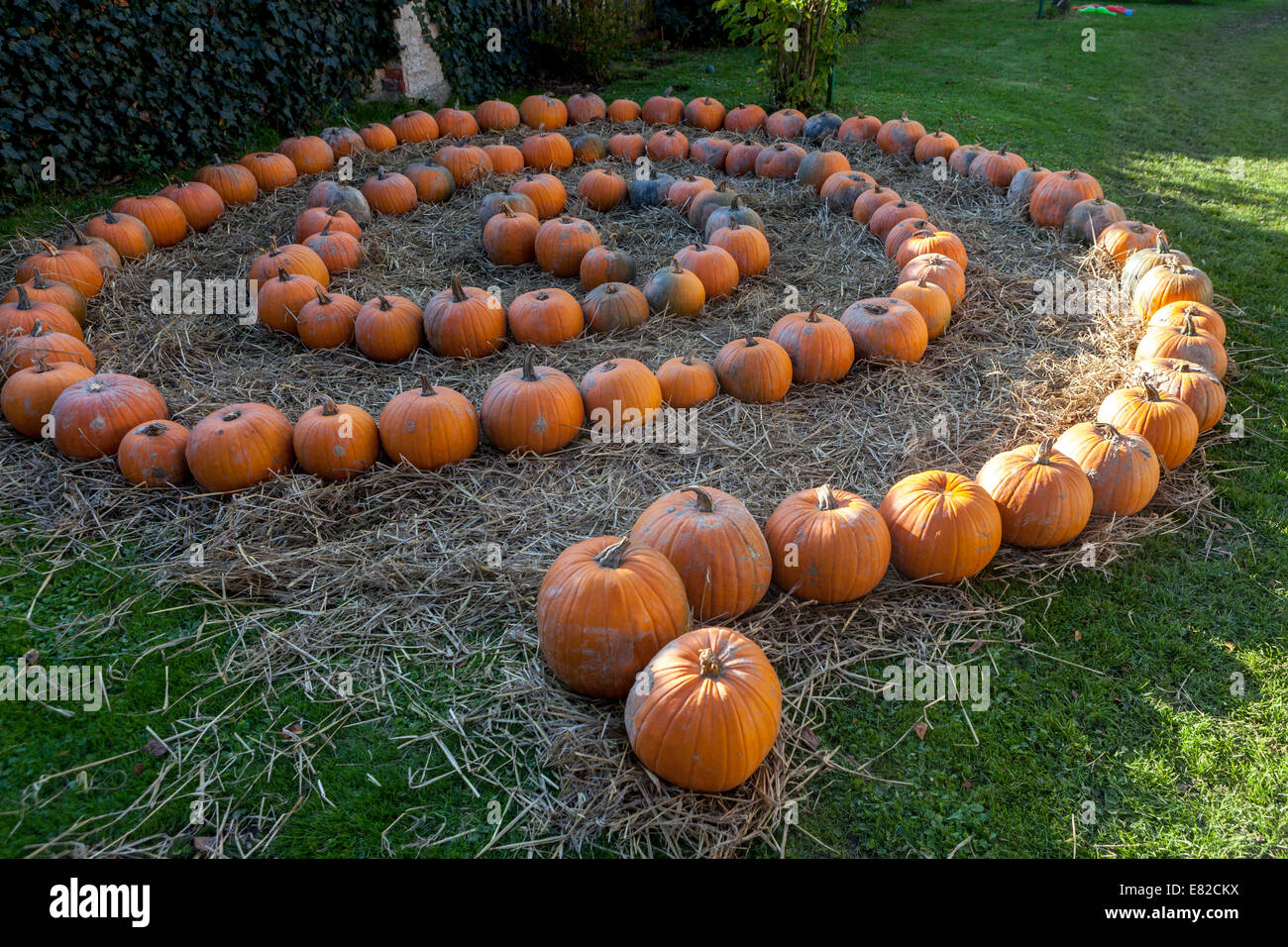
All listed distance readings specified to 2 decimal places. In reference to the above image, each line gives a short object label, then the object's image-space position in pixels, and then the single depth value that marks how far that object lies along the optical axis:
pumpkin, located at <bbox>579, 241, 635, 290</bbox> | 6.35
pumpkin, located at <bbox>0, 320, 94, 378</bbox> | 4.92
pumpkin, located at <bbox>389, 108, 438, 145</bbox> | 9.49
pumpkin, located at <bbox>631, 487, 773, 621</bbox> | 3.43
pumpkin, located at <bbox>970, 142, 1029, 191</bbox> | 8.16
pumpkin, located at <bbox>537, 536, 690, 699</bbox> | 3.12
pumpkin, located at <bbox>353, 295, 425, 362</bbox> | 5.56
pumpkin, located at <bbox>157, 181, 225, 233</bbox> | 7.33
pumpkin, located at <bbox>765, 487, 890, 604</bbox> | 3.60
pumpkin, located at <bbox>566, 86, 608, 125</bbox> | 10.48
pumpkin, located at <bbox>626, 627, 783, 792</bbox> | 2.77
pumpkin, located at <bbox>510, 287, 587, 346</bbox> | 5.66
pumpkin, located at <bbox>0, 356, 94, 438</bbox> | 4.67
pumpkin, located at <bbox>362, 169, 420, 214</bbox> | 7.76
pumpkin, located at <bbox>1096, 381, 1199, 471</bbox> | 4.43
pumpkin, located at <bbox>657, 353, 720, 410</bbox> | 4.98
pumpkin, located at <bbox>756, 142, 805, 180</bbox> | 8.59
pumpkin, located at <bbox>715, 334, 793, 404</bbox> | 5.06
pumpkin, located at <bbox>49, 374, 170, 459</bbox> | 4.50
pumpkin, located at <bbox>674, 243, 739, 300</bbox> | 6.27
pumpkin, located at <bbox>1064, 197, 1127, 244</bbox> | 6.88
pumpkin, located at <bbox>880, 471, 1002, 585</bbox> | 3.72
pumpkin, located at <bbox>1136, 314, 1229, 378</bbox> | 5.02
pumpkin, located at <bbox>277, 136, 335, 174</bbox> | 8.56
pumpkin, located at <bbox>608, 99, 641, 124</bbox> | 10.55
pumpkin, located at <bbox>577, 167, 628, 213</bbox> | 7.94
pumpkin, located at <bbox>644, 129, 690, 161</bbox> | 9.20
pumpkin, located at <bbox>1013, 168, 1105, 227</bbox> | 7.27
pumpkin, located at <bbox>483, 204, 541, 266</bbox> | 6.87
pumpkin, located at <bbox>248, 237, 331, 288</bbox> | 6.09
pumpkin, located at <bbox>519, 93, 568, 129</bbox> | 10.12
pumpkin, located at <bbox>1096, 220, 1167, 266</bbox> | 6.48
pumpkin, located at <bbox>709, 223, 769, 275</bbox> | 6.62
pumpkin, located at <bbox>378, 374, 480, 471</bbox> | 4.46
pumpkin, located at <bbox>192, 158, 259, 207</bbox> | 7.75
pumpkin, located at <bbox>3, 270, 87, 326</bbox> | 5.56
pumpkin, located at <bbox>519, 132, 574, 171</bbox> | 8.97
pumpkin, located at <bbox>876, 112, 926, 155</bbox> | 9.15
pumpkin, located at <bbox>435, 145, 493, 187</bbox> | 8.50
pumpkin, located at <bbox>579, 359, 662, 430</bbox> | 4.74
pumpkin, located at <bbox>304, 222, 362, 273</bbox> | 6.59
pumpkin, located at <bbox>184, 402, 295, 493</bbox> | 4.31
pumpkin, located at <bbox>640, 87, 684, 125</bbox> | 10.39
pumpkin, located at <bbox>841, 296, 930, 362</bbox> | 5.42
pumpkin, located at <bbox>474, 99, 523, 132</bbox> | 10.04
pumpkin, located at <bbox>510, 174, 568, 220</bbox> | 7.55
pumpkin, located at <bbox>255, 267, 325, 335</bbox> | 5.83
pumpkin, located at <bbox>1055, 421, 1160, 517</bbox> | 4.13
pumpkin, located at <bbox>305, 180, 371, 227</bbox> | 7.31
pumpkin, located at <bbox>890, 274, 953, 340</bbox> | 5.70
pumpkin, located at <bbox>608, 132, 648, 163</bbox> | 9.34
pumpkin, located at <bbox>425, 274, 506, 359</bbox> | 5.54
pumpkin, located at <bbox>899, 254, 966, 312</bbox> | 5.94
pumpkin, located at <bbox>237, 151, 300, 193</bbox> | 8.12
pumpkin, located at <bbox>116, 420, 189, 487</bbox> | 4.36
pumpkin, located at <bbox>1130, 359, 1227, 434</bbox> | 4.71
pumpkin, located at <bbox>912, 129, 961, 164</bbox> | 8.84
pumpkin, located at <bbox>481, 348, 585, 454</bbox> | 4.60
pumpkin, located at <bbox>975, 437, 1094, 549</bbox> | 3.93
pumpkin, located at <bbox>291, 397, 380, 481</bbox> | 4.39
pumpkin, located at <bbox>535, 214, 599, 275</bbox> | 6.66
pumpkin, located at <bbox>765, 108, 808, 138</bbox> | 9.75
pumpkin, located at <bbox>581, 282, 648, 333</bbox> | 5.84
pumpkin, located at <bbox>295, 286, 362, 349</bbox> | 5.68
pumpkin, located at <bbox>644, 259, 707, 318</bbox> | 6.01
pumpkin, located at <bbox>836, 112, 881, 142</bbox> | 9.41
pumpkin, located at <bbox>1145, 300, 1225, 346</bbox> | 5.23
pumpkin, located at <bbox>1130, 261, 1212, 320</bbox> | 5.65
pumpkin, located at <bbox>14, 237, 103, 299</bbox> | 5.90
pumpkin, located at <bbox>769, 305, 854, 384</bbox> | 5.23
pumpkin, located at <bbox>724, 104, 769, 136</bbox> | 10.11
